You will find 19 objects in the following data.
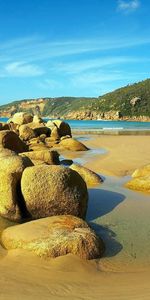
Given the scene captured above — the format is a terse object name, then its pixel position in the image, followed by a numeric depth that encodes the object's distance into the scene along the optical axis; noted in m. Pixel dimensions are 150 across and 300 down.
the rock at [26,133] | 24.88
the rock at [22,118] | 34.66
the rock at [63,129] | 28.32
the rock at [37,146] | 18.60
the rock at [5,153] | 7.36
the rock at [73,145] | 19.49
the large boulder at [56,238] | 4.68
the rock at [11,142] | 14.32
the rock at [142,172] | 9.67
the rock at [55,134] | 26.04
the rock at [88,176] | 9.73
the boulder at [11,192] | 6.40
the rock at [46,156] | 12.76
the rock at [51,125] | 28.35
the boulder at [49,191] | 6.21
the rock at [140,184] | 8.84
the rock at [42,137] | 24.75
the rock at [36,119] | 34.04
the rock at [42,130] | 26.76
